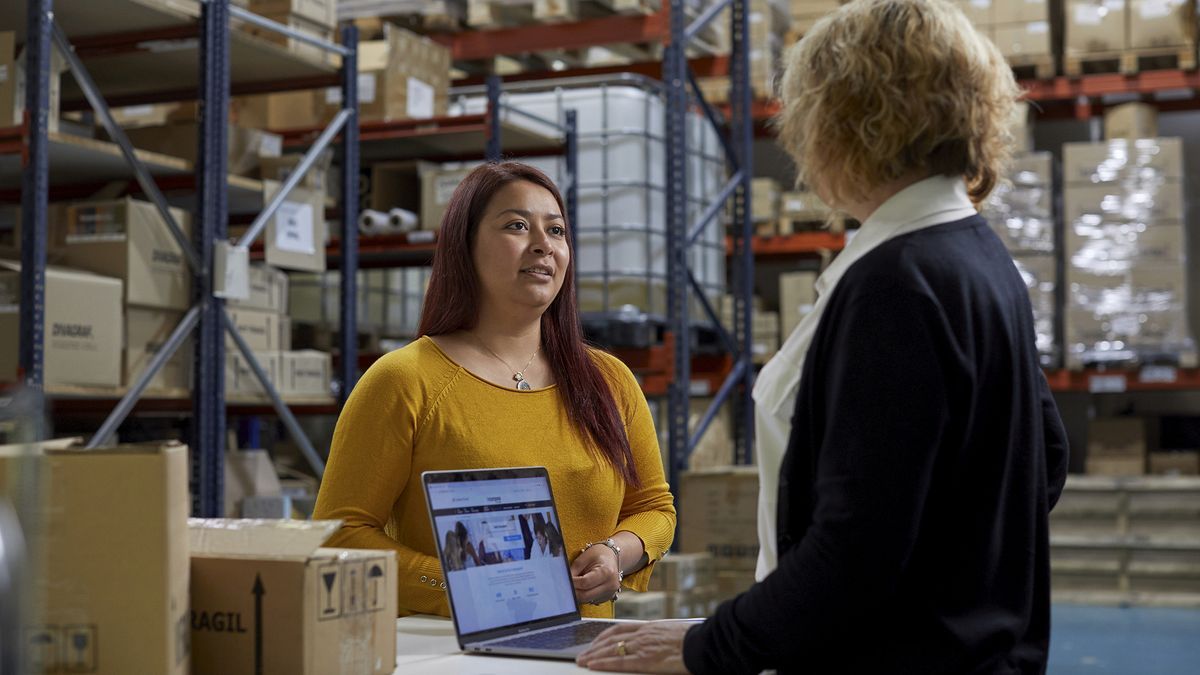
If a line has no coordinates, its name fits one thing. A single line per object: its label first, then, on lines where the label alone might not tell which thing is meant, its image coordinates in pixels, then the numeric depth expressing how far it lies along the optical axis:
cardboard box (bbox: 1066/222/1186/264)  8.39
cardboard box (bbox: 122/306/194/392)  4.53
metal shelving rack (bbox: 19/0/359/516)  3.90
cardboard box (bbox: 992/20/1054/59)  9.04
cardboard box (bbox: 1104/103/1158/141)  8.78
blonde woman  1.39
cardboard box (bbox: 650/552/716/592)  5.41
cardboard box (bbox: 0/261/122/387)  4.17
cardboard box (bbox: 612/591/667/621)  5.14
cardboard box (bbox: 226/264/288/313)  5.46
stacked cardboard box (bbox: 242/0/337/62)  5.79
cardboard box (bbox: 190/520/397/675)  1.56
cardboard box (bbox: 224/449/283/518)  5.33
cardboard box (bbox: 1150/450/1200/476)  8.72
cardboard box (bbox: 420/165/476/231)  6.67
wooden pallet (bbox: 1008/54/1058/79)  9.14
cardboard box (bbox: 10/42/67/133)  4.25
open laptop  1.89
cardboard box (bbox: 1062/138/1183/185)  8.52
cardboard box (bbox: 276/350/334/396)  5.60
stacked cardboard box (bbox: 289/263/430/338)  7.12
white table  1.78
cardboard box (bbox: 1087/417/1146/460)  8.82
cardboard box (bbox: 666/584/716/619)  5.46
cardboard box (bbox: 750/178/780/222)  9.63
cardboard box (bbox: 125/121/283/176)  5.28
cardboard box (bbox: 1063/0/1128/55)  8.97
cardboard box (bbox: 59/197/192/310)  4.51
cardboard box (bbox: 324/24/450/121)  6.83
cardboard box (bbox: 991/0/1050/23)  8.97
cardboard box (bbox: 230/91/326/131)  7.02
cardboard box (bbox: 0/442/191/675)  1.48
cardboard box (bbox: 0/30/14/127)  4.32
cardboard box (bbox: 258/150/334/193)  5.52
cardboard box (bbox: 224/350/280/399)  5.29
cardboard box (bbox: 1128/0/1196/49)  8.85
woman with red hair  2.36
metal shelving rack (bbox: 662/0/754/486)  6.33
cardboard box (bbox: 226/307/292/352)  5.41
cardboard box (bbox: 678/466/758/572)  5.82
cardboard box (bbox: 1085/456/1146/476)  8.77
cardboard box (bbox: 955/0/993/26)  9.06
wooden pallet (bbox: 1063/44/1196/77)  8.92
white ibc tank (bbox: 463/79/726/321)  6.98
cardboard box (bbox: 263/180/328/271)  5.39
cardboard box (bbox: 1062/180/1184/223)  8.45
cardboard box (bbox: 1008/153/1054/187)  8.67
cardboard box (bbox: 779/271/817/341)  9.31
